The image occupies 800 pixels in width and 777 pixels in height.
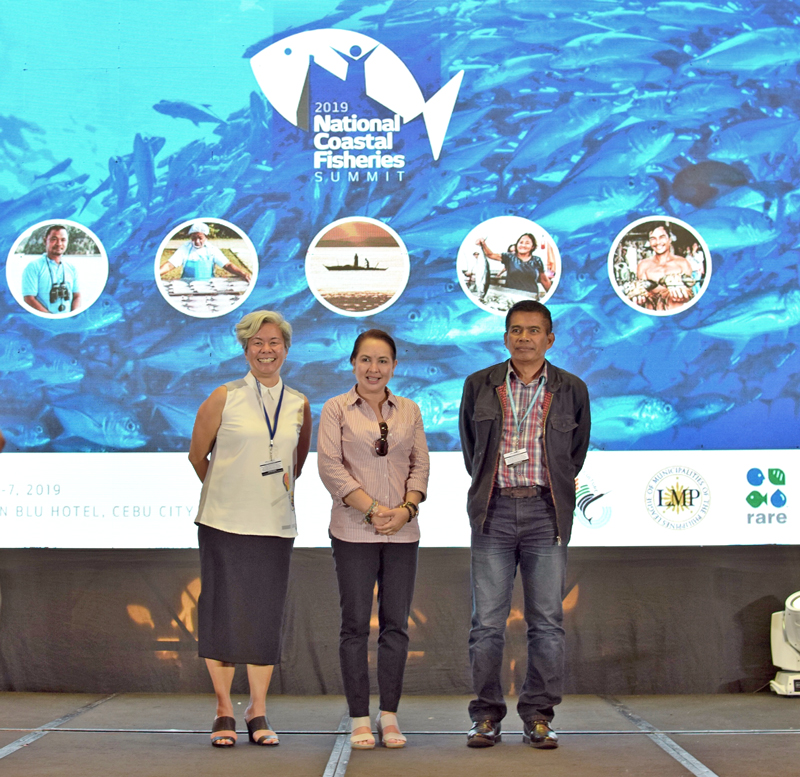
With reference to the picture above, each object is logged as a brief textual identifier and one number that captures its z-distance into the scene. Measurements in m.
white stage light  3.78
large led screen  3.94
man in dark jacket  3.02
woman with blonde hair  3.08
